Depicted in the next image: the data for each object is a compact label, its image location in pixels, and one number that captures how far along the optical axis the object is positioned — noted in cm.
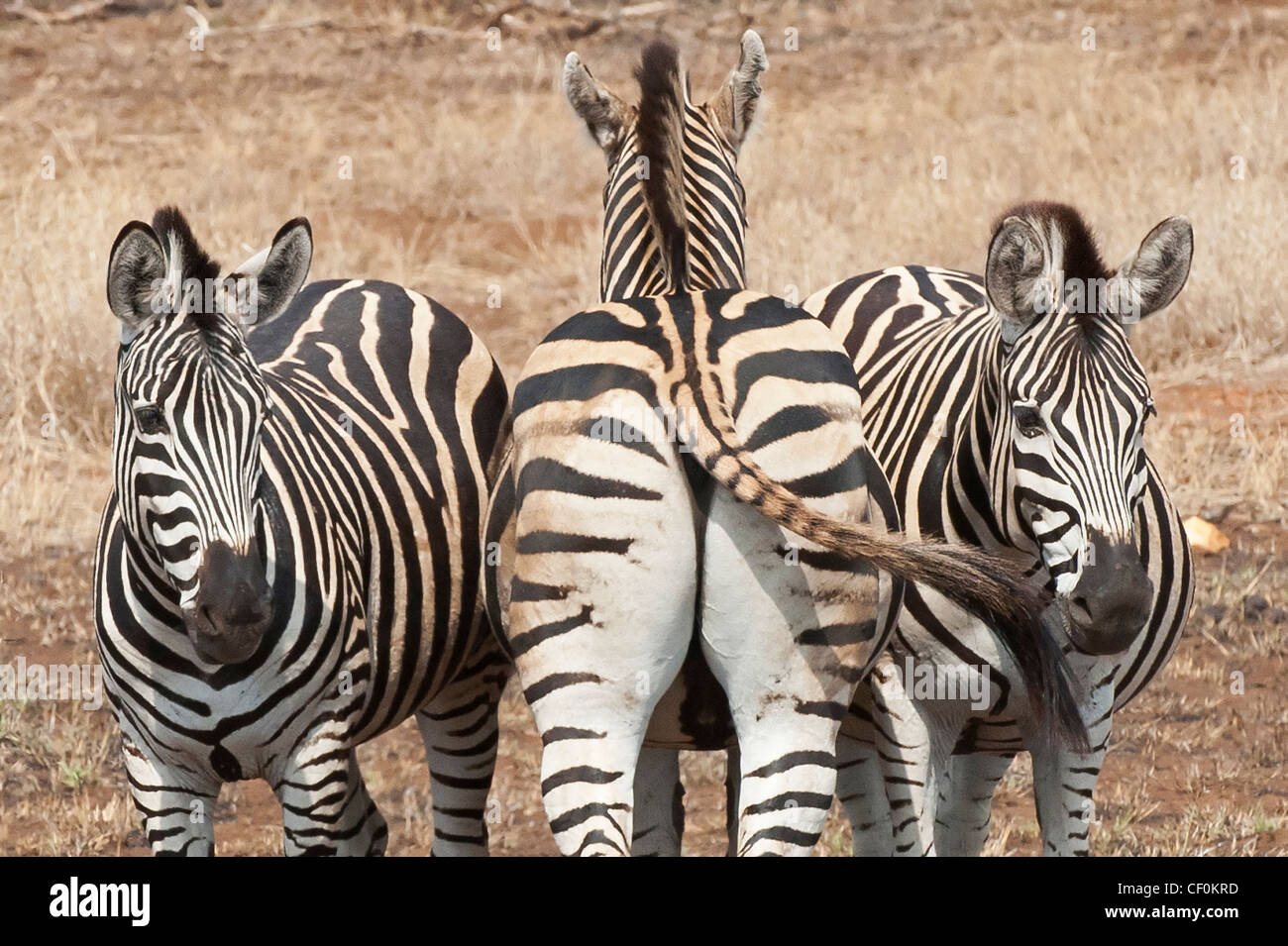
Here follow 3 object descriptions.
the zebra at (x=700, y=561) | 788
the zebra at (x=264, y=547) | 849
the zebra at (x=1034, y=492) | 860
